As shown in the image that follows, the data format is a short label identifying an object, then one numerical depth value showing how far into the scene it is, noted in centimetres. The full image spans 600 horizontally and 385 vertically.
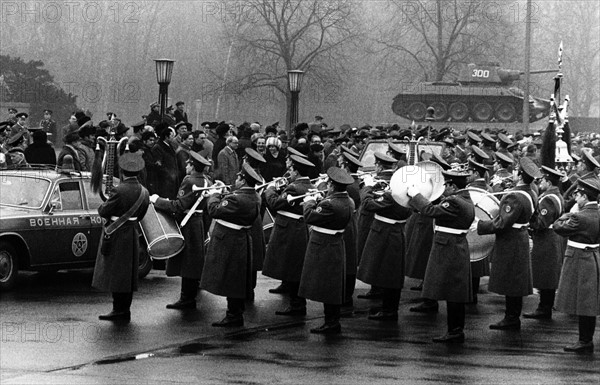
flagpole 3578
